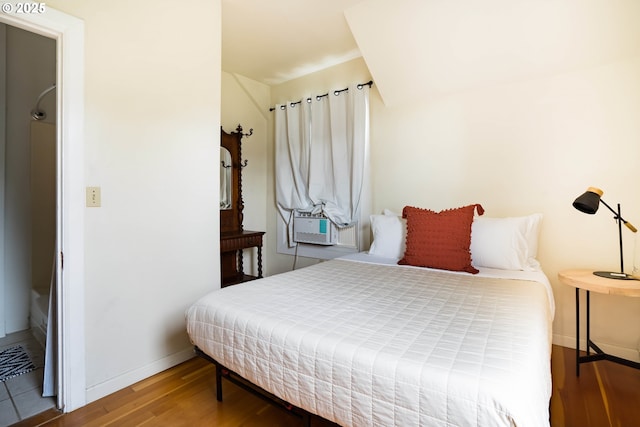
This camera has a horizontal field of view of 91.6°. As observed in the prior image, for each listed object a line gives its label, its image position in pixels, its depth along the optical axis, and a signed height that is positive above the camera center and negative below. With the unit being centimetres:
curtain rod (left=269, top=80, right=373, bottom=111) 309 +125
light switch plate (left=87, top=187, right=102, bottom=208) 169 +7
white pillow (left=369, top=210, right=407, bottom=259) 258 -21
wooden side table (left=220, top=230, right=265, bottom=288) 310 -50
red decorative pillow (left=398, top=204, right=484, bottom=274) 217 -20
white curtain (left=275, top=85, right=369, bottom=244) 313 +62
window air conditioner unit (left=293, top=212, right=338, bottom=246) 337 -21
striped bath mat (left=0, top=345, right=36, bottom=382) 196 -104
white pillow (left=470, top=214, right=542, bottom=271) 217 -22
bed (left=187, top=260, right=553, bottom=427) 87 -46
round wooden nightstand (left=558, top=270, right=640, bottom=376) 170 -42
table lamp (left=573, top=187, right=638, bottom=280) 184 +3
